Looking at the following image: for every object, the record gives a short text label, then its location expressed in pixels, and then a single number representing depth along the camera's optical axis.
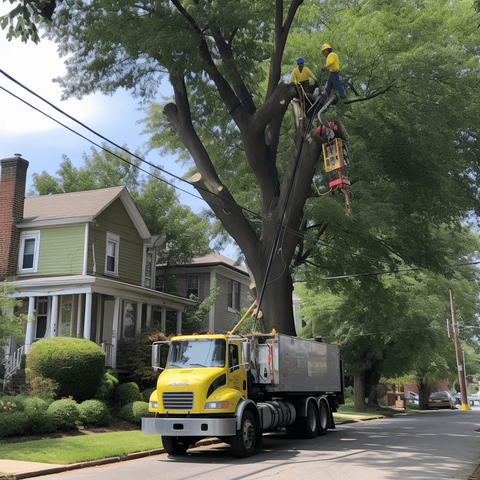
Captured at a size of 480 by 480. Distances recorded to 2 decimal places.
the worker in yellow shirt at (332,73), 13.92
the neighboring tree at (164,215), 31.67
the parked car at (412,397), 66.56
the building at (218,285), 33.78
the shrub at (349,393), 46.24
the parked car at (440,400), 46.78
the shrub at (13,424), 14.56
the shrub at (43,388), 17.83
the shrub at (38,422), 15.30
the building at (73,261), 23.69
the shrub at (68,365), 18.58
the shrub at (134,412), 19.05
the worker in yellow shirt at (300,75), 16.97
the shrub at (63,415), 15.96
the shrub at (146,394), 21.67
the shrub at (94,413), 17.28
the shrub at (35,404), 15.83
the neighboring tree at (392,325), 29.98
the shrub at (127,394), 20.73
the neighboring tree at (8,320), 16.12
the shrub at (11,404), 15.70
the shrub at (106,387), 19.81
